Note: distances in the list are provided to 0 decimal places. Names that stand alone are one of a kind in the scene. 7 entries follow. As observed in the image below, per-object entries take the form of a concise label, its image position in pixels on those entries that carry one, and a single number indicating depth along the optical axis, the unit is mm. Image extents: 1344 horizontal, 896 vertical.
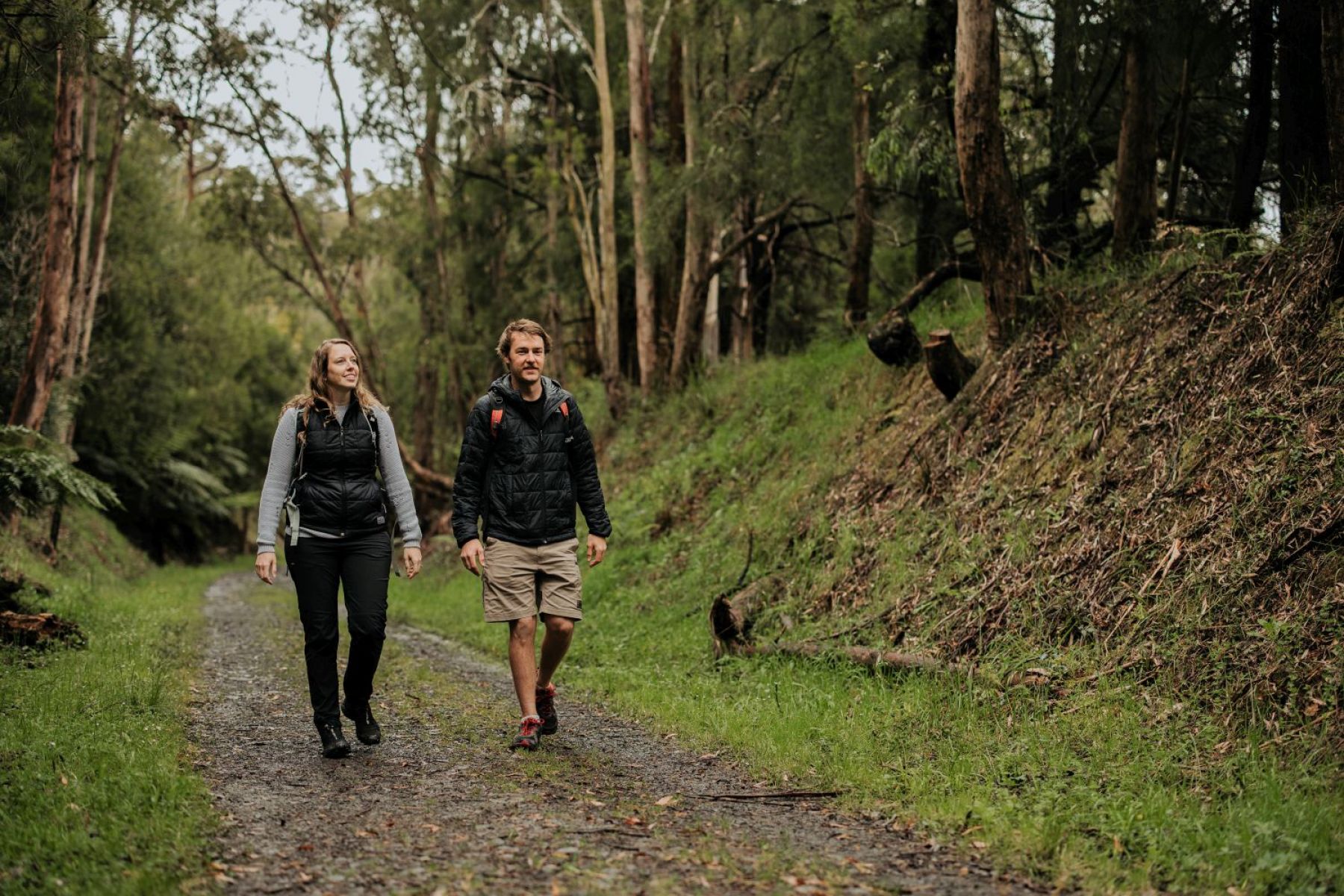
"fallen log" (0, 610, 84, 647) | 8930
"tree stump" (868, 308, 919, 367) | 12289
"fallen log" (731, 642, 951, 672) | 7480
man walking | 6344
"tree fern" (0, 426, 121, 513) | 11164
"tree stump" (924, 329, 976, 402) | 10500
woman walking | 6039
